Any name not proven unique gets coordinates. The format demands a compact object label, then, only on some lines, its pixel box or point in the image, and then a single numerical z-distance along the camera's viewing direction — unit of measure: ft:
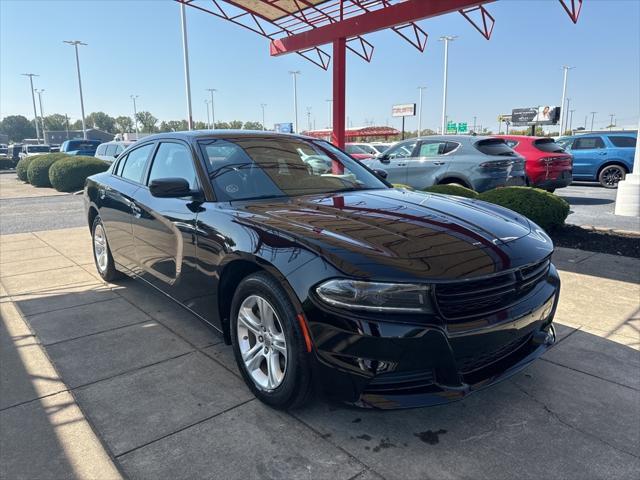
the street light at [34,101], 272.64
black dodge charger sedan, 6.95
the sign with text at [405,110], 196.54
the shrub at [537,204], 22.12
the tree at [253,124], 380.95
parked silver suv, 28.99
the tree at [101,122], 452.76
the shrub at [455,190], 23.18
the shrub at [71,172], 53.62
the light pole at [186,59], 72.69
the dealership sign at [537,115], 132.77
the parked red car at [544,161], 34.91
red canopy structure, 30.83
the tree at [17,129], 428.56
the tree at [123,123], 432.25
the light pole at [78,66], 150.93
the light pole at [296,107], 208.52
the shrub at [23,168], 68.64
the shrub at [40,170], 60.64
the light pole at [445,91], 142.31
